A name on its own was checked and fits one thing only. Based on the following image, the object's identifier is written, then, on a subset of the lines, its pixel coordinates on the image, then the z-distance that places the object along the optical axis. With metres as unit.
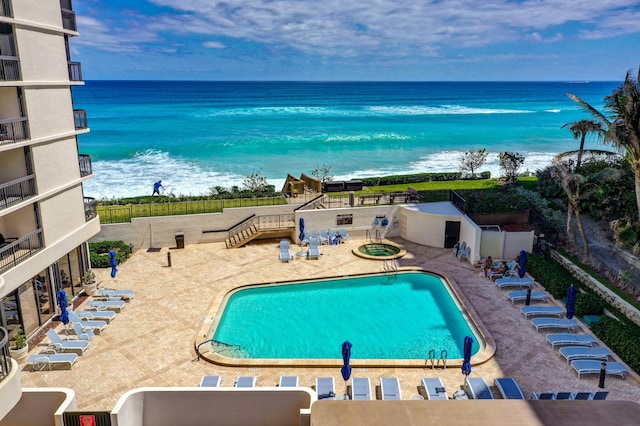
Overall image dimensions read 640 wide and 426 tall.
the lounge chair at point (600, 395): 12.45
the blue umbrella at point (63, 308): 16.09
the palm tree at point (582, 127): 29.52
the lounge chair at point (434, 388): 12.68
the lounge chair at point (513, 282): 19.69
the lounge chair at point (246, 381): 13.10
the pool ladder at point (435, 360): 14.45
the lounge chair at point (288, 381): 13.17
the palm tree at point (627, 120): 17.56
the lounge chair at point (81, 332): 15.89
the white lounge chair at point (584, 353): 14.41
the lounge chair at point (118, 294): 18.91
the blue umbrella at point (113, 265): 20.45
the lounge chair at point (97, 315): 17.22
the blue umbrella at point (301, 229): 24.91
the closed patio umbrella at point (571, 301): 16.19
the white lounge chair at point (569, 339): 15.21
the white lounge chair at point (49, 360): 14.37
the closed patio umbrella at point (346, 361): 12.97
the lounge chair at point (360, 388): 12.70
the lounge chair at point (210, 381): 13.16
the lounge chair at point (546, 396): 12.34
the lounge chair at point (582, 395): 12.41
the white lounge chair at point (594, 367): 13.70
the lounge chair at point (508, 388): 12.67
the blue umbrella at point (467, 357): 13.19
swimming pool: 15.68
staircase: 25.14
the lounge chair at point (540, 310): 17.06
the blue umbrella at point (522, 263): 20.23
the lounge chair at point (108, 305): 17.83
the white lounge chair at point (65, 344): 15.09
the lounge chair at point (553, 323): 16.25
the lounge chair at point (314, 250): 23.24
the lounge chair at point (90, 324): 16.42
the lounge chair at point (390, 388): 12.74
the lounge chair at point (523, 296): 18.48
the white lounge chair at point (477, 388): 12.77
